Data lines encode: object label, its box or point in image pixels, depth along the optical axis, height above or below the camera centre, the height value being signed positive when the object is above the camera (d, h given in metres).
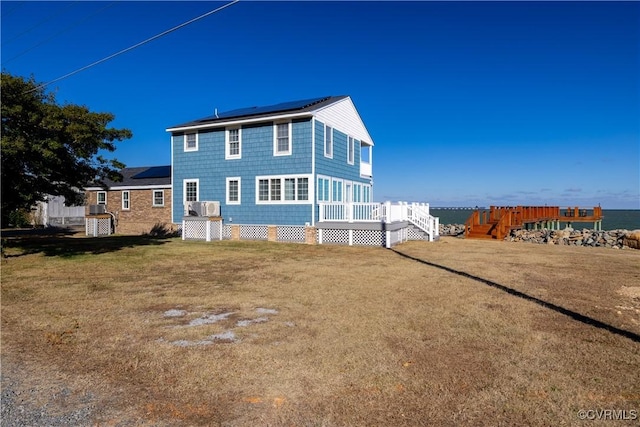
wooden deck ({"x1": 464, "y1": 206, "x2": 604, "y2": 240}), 25.56 -0.41
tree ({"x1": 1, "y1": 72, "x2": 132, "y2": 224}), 11.85 +2.27
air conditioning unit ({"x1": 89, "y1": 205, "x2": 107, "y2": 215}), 24.97 +0.31
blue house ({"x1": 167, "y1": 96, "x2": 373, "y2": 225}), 19.25 +2.73
